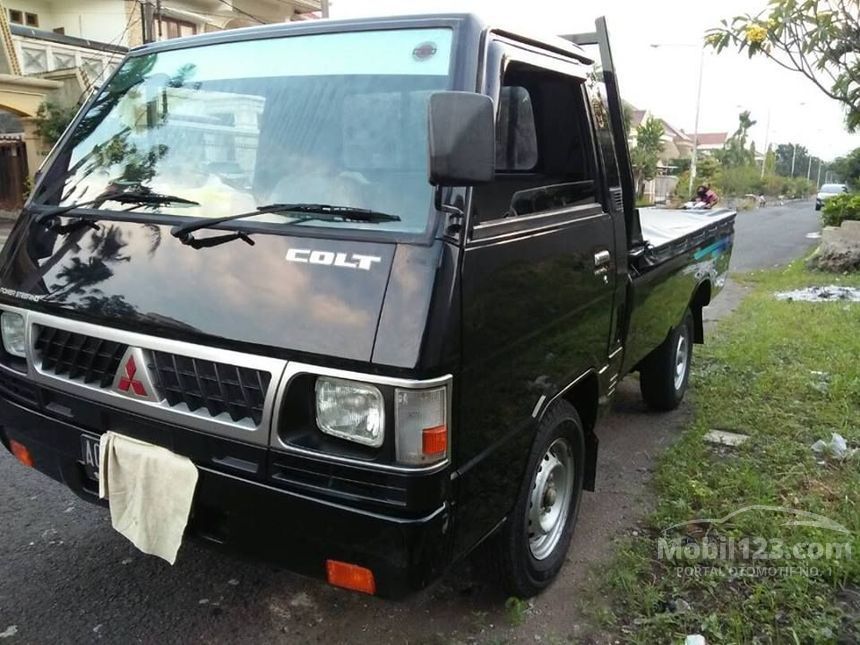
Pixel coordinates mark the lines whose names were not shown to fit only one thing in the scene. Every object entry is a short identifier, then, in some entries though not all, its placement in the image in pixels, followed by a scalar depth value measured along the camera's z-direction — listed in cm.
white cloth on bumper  230
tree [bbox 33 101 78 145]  1752
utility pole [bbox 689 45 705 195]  3666
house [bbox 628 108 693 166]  7562
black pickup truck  207
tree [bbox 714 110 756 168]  6825
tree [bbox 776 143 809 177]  10529
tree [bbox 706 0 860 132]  790
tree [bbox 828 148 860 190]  3975
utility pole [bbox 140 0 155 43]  1456
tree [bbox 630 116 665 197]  4034
